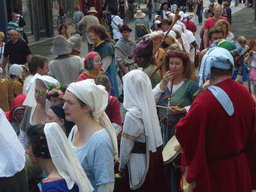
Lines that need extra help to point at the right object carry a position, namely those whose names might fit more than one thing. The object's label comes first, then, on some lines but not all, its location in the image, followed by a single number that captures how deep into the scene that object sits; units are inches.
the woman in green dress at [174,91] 188.9
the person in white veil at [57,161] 105.9
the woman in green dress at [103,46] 317.7
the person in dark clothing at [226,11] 655.1
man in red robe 134.0
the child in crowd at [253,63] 332.5
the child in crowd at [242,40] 325.4
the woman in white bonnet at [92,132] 127.9
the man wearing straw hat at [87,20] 604.1
